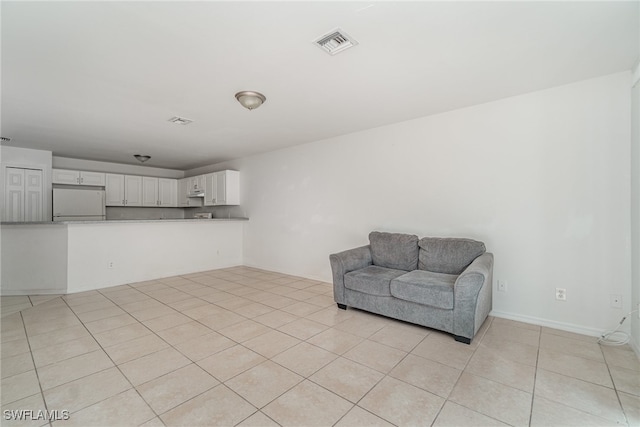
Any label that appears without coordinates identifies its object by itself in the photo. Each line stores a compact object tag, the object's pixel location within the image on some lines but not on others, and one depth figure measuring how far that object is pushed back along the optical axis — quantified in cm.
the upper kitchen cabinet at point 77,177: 546
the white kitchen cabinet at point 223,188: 599
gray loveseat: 241
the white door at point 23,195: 488
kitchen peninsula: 392
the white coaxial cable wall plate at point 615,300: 245
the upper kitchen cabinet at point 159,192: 672
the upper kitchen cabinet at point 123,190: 616
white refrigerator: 545
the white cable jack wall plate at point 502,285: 299
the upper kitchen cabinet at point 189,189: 663
